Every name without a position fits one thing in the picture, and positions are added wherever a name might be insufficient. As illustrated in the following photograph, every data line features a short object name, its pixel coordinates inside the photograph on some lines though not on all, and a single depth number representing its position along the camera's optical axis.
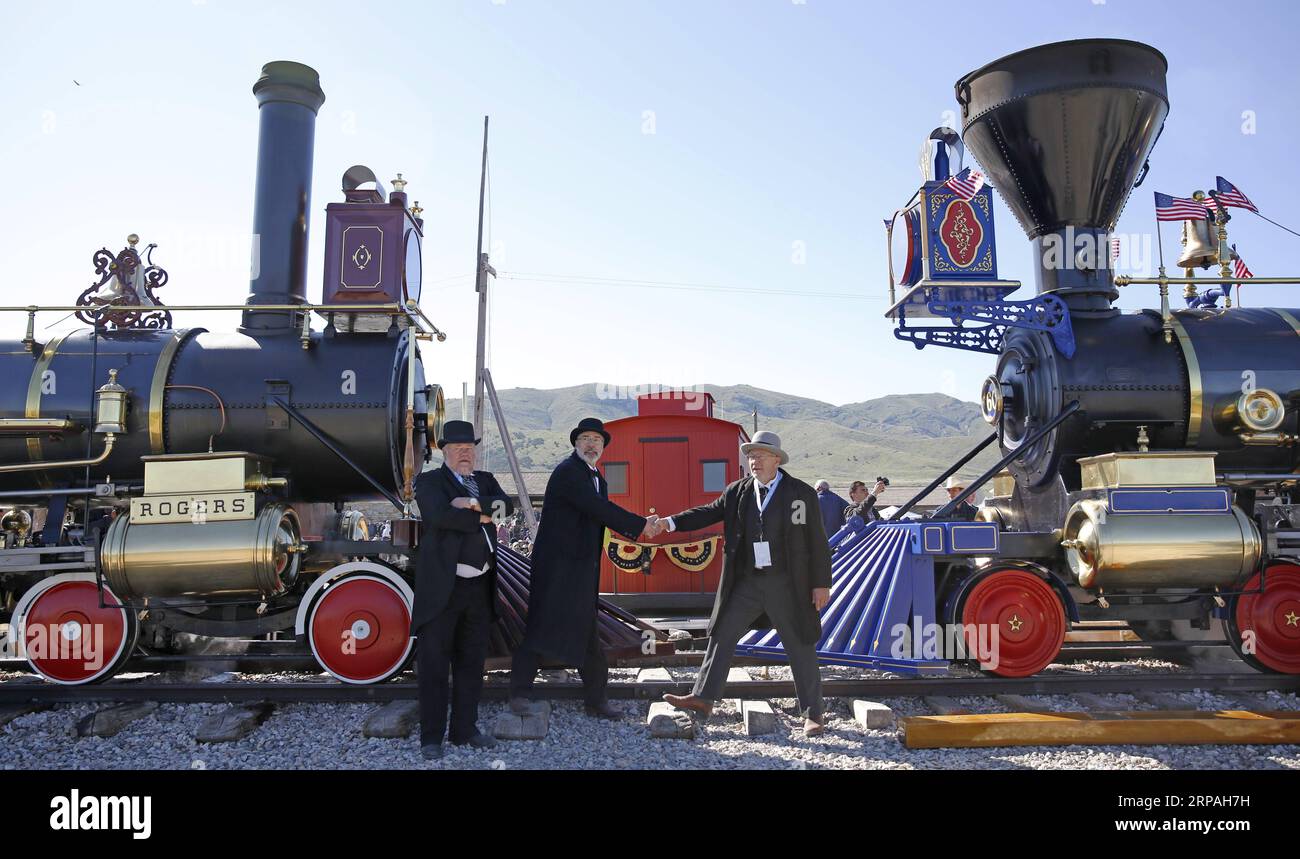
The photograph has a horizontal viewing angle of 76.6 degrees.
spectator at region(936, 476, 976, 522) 6.66
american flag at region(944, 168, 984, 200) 6.39
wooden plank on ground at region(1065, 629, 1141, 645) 7.33
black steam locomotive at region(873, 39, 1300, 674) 5.70
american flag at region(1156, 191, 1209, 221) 7.05
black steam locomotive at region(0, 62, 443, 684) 5.58
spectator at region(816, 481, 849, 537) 9.46
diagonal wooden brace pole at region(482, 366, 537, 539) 16.12
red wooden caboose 11.34
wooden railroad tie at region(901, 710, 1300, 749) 4.55
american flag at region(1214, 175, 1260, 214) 7.12
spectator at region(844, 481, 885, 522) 9.61
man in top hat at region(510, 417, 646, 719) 5.21
